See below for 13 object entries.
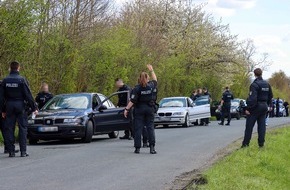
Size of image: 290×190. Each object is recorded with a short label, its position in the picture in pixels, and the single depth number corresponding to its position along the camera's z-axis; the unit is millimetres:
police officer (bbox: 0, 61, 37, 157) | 12773
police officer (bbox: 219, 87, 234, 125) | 27938
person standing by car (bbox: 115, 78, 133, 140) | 17875
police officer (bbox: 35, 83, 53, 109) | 18562
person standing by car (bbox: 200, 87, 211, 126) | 29995
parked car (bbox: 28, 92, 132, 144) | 16234
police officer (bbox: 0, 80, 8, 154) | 13070
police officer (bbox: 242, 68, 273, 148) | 14055
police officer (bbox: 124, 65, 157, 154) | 13422
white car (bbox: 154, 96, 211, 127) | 27141
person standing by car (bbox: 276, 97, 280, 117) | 47000
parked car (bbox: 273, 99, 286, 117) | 50216
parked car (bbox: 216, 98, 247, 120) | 40534
